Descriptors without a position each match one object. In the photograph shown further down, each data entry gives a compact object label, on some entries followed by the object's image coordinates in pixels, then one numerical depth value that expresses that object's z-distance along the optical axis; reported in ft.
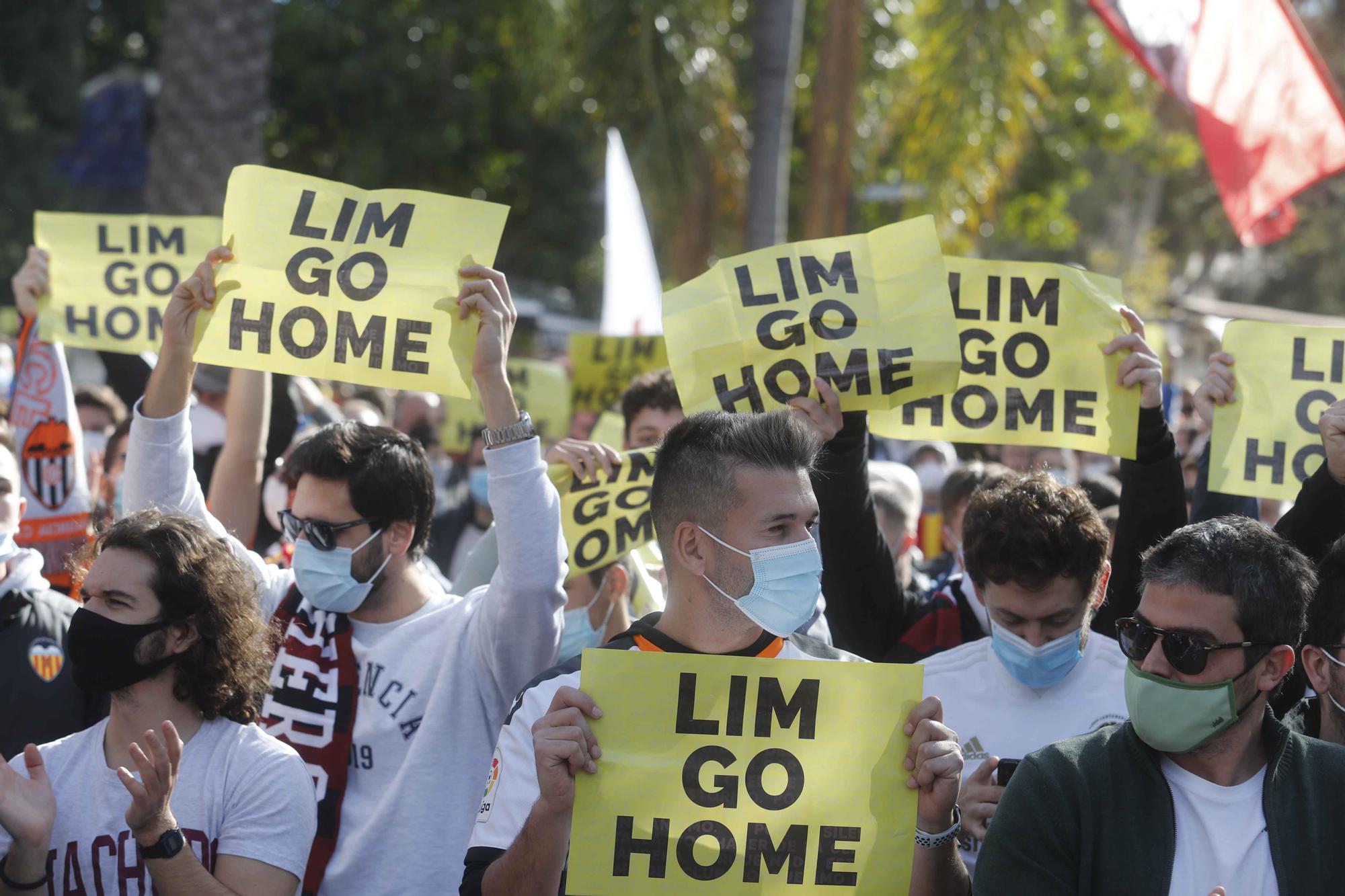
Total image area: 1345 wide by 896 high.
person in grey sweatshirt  11.06
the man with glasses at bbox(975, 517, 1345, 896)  8.39
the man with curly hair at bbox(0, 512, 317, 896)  9.27
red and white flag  22.90
